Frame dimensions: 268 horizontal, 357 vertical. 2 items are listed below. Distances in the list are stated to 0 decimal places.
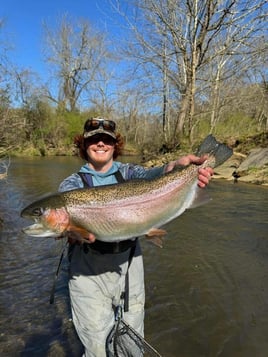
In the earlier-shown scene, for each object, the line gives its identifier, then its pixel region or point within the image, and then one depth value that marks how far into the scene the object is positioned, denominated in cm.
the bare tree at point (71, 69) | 5316
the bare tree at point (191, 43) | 1933
